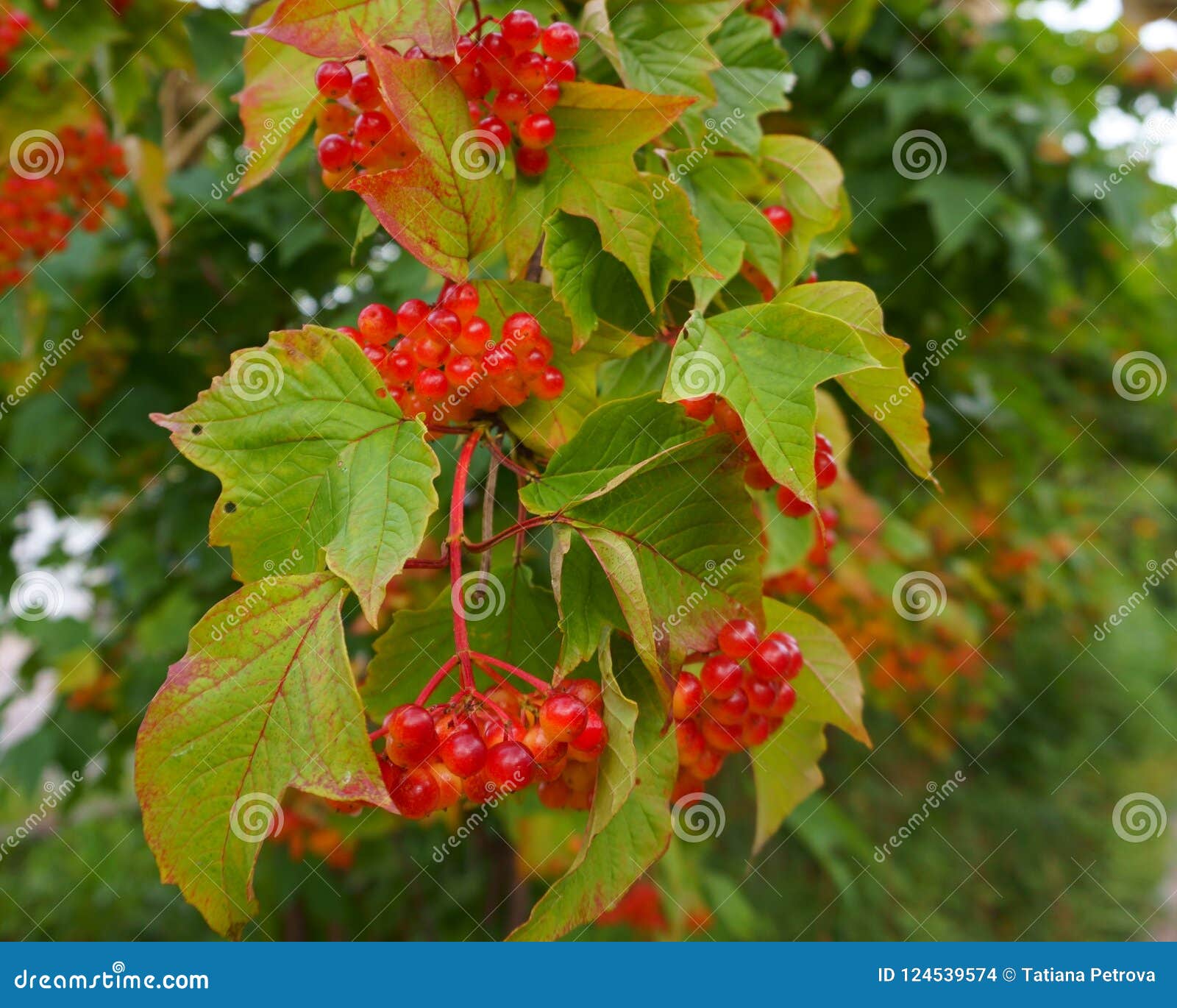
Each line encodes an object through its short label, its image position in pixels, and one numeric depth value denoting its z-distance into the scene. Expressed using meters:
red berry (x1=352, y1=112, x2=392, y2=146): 0.54
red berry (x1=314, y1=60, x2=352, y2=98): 0.56
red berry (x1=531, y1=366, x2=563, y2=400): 0.52
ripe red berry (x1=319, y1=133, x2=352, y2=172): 0.56
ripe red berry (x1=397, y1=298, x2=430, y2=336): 0.52
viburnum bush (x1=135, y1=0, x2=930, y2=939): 0.43
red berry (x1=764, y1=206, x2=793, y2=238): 0.61
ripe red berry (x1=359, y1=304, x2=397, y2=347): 0.52
